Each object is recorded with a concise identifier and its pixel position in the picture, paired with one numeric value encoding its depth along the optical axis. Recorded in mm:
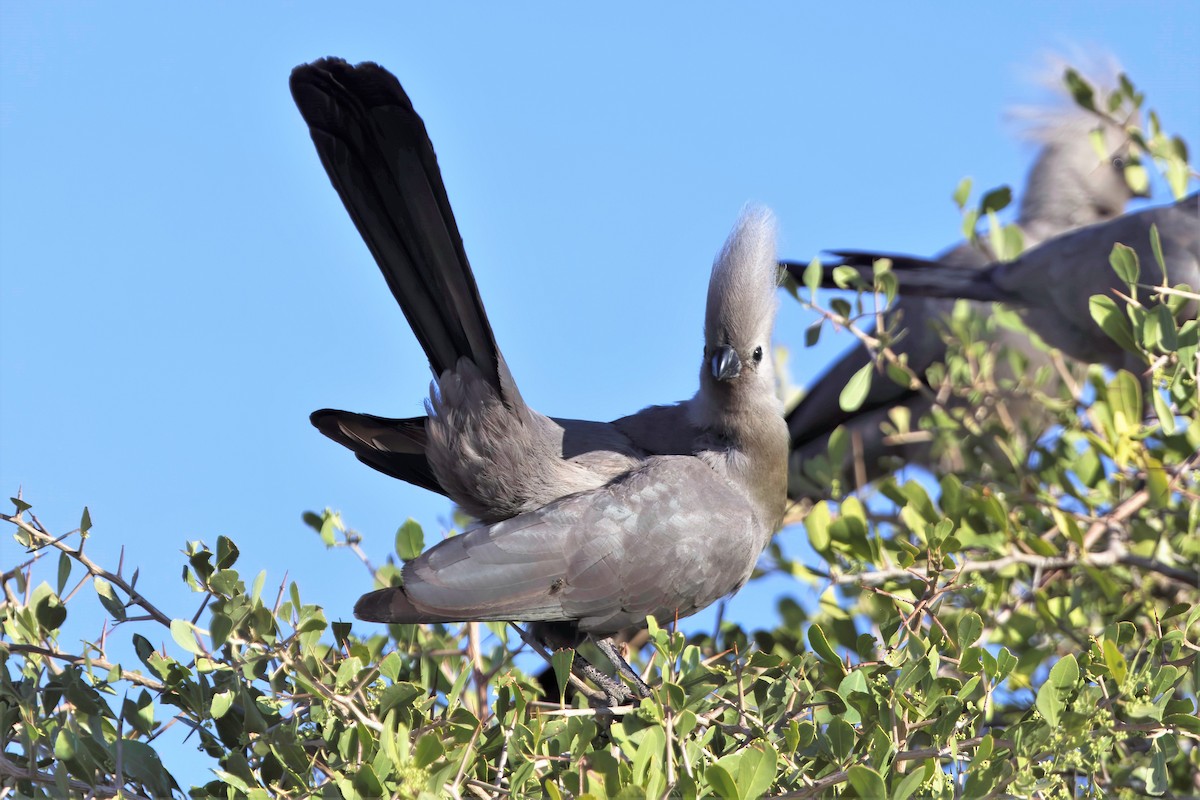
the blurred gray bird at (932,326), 12016
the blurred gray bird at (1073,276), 10295
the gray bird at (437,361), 6187
